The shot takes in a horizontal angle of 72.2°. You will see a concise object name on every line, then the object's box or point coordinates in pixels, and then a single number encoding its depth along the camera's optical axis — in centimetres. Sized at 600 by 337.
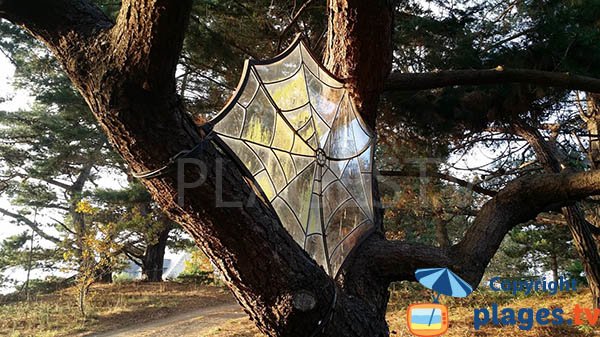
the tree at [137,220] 828
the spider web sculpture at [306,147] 174
